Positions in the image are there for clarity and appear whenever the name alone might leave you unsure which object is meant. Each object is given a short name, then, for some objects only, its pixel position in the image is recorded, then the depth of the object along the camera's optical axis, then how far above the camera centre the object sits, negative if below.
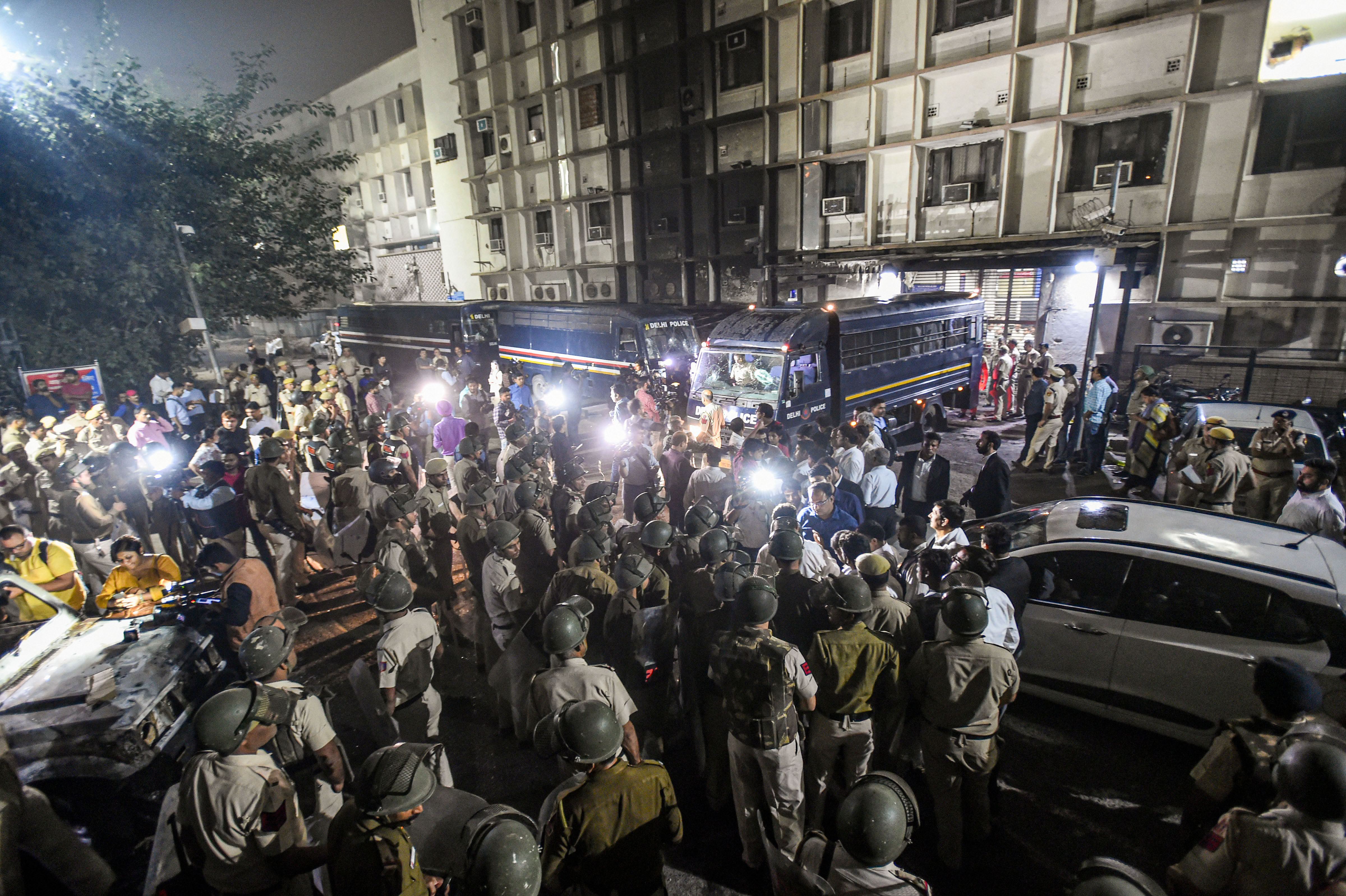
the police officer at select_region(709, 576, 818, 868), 3.49 -2.37
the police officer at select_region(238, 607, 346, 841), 3.37 -2.27
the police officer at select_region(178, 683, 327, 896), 2.74 -2.17
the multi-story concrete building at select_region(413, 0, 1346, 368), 13.25 +3.40
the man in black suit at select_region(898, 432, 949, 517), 7.36 -2.39
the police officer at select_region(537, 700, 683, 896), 2.62 -2.25
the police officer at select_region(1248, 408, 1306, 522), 6.83 -2.23
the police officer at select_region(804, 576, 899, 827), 3.64 -2.27
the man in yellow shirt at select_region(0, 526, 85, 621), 5.43 -2.27
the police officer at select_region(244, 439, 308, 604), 7.34 -2.46
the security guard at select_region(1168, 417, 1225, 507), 7.39 -2.34
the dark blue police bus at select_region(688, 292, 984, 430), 11.61 -1.64
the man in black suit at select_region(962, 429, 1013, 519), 7.02 -2.38
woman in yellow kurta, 5.27 -2.26
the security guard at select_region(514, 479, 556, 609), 6.09 -2.47
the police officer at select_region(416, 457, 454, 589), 6.57 -2.44
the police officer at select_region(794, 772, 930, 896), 2.16 -1.94
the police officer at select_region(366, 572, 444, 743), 4.14 -2.42
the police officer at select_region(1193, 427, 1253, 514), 6.98 -2.32
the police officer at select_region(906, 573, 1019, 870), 3.49 -2.42
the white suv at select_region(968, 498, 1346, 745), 4.06 -2.40
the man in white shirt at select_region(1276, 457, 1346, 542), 5.62 -2.20
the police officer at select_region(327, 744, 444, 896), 2.40 -2.06
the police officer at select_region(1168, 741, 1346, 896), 2.16 -2.06
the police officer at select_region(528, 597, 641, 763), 3.51 -2.17
